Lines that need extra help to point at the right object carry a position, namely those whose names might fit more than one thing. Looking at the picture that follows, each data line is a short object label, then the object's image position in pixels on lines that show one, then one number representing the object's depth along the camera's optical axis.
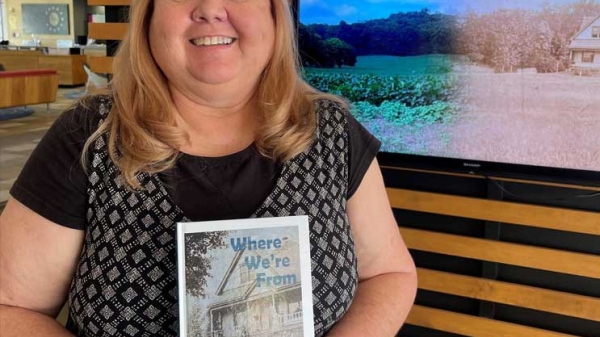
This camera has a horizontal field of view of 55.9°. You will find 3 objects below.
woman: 1.02
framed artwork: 17.55
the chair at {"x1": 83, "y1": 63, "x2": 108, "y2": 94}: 8.79
